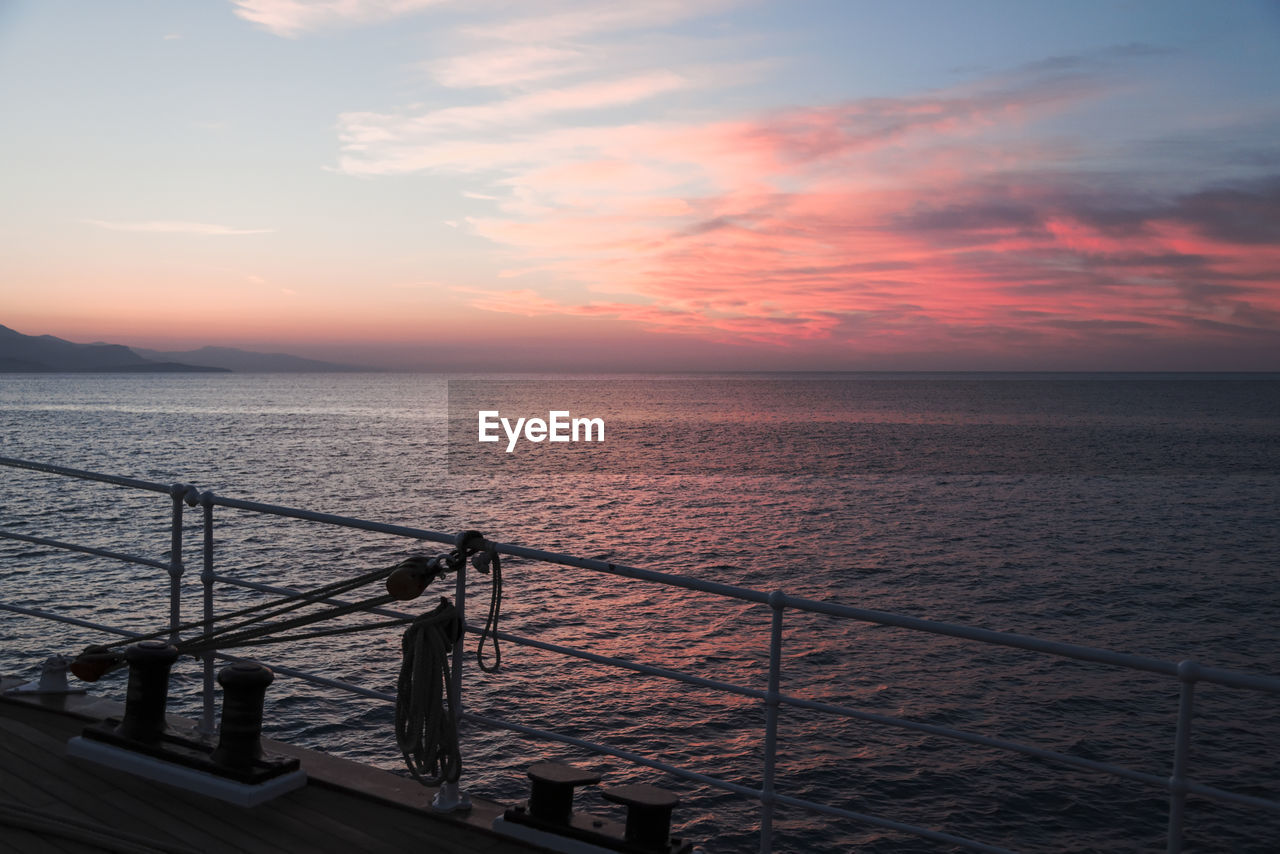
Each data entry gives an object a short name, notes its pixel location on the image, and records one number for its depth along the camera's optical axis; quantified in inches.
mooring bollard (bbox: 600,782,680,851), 154.3
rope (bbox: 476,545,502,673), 171.5
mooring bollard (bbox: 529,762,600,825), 161.8
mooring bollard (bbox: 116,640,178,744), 181.9
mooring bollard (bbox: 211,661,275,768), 172.2
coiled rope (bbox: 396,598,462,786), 169.2
